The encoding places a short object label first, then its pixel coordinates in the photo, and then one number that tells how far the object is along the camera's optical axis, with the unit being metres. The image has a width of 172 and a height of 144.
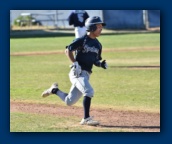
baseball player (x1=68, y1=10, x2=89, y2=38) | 30.25
